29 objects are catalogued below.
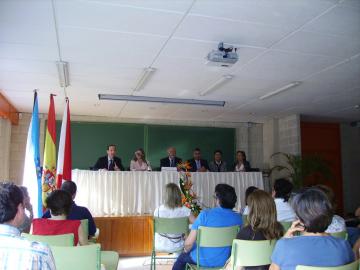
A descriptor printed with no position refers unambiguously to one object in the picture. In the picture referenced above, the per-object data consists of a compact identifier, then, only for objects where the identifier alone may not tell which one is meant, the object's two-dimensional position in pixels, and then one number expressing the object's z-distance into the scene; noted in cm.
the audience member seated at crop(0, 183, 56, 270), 120
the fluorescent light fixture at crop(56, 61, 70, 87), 444
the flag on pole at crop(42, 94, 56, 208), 438
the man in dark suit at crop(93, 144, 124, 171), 666
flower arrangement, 466
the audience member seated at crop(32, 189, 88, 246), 257
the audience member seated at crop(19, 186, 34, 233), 301
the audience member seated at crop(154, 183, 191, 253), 392
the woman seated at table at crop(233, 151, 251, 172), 728
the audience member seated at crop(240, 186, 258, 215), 399
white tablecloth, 605
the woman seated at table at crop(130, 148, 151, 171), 668
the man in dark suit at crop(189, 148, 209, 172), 727
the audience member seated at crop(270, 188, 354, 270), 169
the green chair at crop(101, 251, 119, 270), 278
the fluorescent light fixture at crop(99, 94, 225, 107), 631
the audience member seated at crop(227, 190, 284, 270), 240
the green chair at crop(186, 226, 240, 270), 288
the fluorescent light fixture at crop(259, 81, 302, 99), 537
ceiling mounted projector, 380
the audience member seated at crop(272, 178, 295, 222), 360
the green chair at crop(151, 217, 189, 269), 373
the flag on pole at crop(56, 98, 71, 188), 452
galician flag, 417
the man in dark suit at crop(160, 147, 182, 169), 718
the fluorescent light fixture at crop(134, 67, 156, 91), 473
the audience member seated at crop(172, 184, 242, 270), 301
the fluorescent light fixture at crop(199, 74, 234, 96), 501
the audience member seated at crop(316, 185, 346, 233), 289
